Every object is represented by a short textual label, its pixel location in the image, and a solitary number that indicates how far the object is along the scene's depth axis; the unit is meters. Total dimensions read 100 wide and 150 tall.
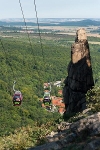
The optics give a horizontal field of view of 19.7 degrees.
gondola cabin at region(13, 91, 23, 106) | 30.03
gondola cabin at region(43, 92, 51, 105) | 32.00
